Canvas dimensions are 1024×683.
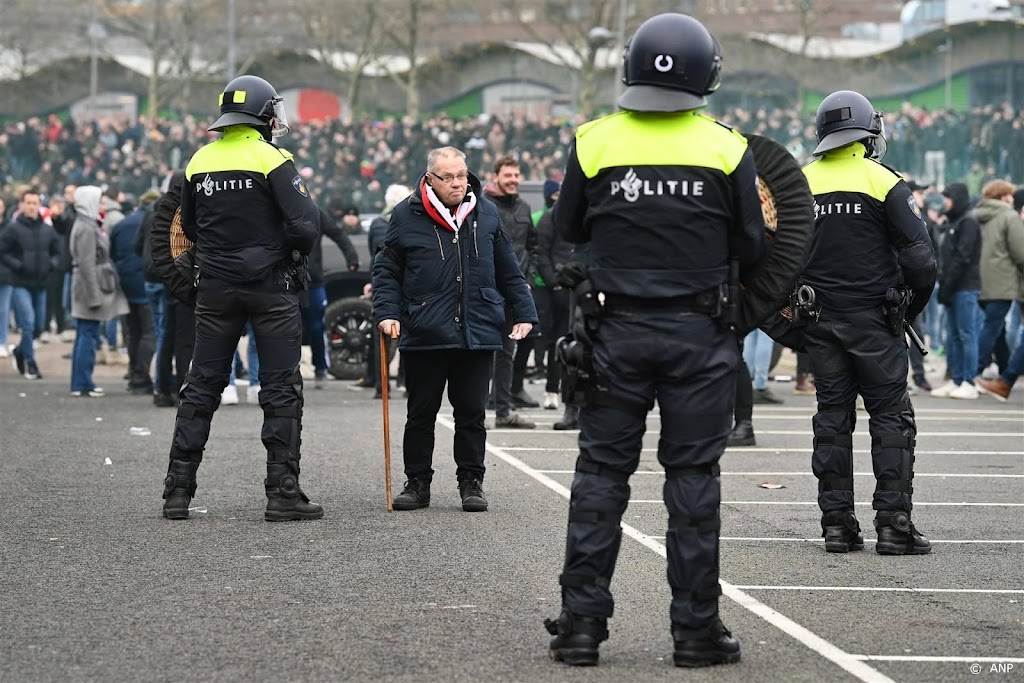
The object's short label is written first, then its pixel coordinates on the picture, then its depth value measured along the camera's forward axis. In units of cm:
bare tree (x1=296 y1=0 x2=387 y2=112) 5722
